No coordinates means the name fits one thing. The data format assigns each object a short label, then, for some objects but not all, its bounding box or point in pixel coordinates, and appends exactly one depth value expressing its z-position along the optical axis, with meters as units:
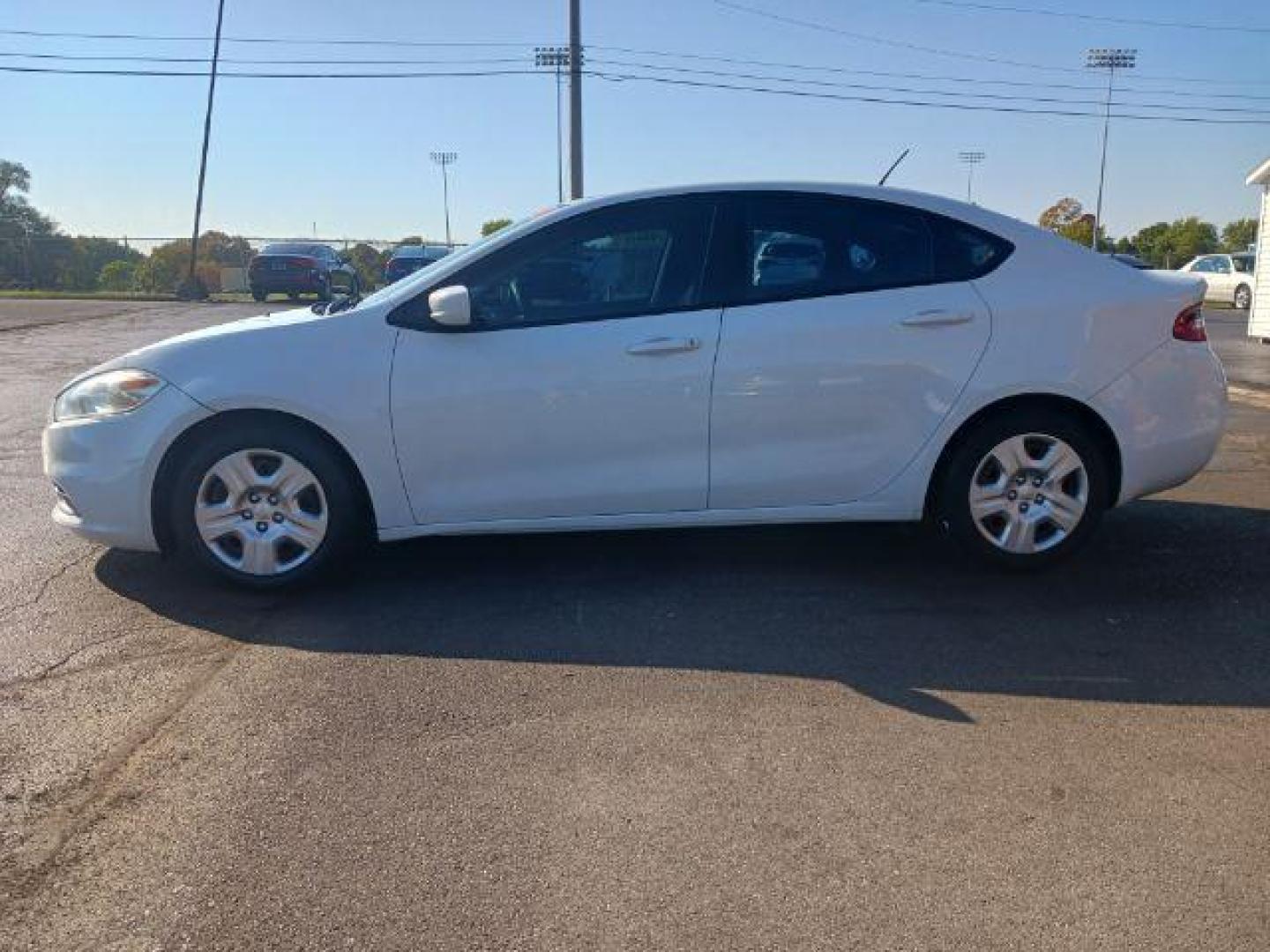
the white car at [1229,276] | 31.02
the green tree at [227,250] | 45.19
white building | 18.72
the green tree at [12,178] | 54.91
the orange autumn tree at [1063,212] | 64.81
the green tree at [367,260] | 40.44
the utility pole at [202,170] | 33.81
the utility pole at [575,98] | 26.05
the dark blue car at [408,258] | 24.79
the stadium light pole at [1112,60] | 55.50
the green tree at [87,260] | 42.47
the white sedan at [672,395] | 4.60
